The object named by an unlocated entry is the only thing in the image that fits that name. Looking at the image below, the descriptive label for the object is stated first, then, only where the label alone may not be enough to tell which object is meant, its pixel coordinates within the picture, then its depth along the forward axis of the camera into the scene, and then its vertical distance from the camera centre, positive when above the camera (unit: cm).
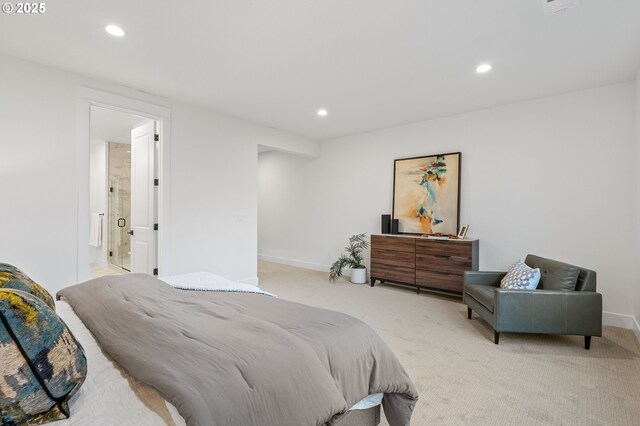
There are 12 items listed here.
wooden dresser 414 -75
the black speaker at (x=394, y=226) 507 -28
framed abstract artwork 462 +25
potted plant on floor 535 -94
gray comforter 99 -57
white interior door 405 +8
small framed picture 438 -31
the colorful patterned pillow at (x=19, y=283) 133 -35
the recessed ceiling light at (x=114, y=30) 242 +140
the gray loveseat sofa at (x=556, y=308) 271 -87
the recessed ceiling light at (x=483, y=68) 304 +143
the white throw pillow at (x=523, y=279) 304 -68
